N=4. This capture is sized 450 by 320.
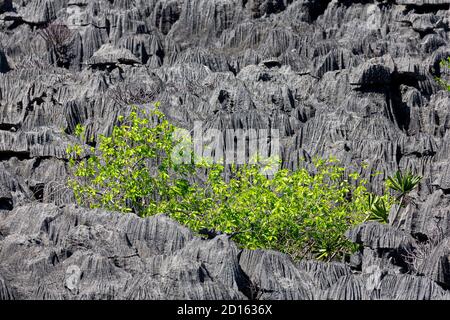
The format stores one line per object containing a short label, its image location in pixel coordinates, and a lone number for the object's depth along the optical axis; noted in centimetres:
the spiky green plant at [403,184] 4399
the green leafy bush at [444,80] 6572
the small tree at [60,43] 7400
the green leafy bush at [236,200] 3675
